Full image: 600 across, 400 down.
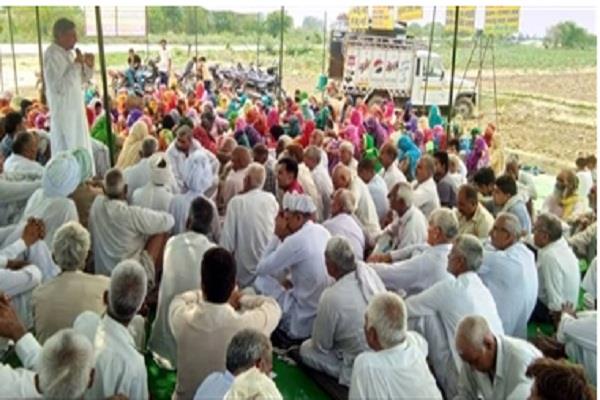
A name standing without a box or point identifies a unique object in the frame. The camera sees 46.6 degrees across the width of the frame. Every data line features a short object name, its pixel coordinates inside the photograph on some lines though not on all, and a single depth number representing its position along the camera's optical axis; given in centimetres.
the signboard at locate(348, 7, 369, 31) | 1662
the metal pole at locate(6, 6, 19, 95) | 1059
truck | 1569
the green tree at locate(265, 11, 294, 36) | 2535
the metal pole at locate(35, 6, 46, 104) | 726
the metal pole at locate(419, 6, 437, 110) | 1508
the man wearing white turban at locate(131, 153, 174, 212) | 433
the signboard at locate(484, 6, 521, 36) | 838
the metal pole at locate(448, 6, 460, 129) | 653
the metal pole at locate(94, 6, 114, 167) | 482
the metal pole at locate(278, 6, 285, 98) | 1027
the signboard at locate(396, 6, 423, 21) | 1308
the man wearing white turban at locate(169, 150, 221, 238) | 441
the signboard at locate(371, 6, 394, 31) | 1479
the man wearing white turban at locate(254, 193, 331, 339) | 375
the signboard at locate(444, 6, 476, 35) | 829
